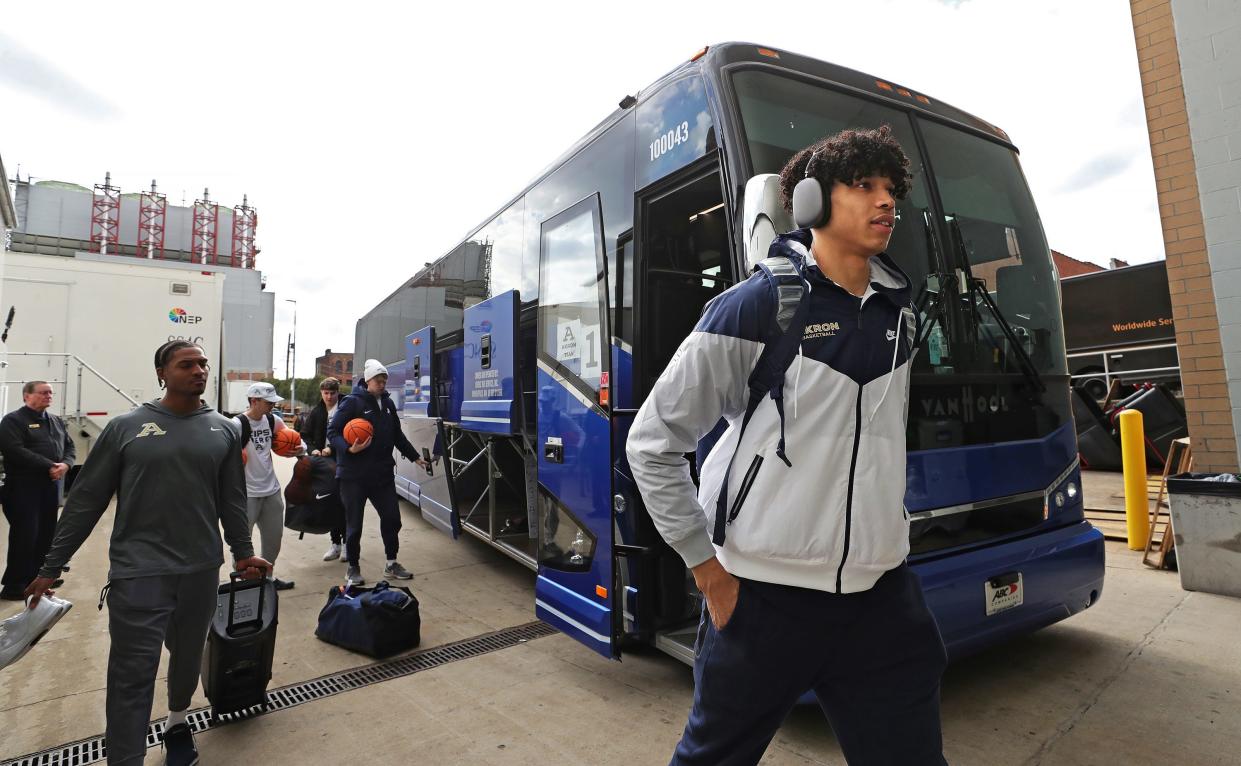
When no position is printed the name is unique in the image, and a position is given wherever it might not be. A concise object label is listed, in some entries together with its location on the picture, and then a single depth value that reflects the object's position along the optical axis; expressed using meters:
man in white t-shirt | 5.68
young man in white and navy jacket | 1.50
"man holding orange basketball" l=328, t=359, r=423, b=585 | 5.91
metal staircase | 10.12
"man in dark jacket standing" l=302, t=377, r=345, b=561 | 7.58
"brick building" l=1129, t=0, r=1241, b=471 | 5.71
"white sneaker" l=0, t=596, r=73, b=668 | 2.61
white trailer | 10.11
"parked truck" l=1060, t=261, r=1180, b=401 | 11.05
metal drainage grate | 3.08
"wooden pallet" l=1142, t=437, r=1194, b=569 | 5.56
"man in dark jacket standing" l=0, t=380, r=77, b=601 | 5.43
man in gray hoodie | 2.73
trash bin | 4.73
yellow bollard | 6.19
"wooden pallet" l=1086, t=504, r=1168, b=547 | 6.59
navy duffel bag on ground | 4.23
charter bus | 3.00
